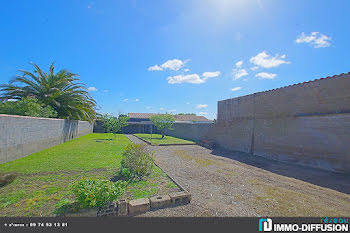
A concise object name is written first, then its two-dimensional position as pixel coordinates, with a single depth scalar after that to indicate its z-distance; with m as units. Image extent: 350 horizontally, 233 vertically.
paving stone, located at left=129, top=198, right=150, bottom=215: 2.68
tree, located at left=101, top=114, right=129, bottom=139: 16.55
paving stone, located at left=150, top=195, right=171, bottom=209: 2.85
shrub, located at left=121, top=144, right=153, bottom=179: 4.35
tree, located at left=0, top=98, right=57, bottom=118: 8.11
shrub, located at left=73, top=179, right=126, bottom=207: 2.48
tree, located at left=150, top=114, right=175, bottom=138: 16.80
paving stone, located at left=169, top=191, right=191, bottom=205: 3.01
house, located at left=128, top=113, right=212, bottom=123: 35.16
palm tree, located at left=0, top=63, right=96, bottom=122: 10.92
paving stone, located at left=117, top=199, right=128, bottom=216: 2.61
